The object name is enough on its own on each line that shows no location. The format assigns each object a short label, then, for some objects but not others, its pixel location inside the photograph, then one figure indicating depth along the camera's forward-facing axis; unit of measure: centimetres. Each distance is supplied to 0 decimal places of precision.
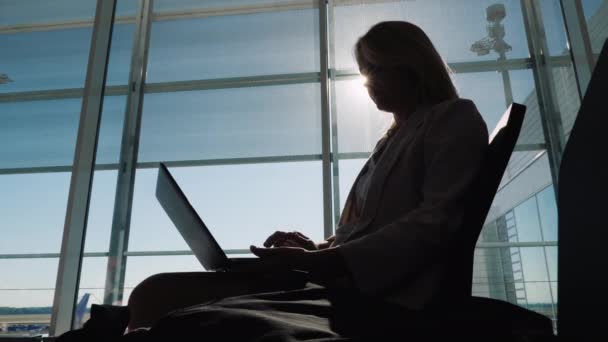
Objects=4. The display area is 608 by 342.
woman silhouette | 83
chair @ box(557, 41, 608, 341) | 55
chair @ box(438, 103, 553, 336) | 81
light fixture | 391
